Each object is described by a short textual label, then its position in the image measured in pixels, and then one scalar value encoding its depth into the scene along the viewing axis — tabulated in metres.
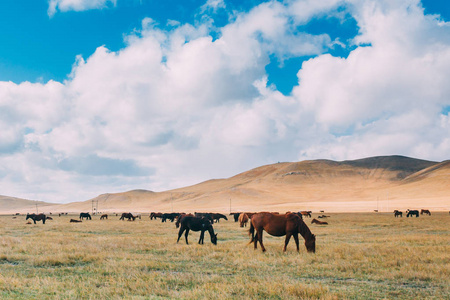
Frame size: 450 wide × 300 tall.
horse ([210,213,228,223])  56.00
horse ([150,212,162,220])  66.22
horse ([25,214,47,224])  46.61
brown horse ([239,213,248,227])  39.25
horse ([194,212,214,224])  54.34
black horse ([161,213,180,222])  56.20
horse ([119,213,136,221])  59.70
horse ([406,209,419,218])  65.34
